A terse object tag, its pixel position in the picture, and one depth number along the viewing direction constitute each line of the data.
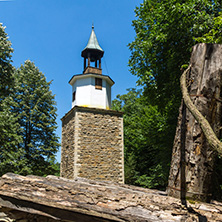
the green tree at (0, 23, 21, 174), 13.99
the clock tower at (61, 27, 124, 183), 16.25
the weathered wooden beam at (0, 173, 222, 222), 2.10
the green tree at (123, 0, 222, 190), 10.43
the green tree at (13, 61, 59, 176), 19.66
